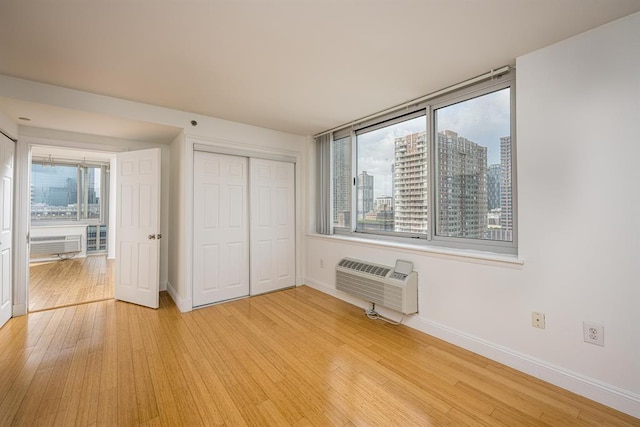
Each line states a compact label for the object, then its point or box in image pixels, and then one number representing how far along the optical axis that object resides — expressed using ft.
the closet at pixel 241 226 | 11.71
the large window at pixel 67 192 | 20.52
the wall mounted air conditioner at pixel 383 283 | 9.22
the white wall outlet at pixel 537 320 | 6.72
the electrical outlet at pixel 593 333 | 5.95
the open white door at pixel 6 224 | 9.41
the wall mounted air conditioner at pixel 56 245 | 19.16
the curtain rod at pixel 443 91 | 7.64
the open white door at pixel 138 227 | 11.53
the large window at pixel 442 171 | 8.11
